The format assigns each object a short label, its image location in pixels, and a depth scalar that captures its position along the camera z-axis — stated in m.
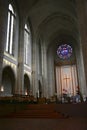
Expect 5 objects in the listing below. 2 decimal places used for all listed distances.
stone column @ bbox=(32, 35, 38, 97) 15.83
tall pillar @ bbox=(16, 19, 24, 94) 12.49
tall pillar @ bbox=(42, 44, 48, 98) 19.32
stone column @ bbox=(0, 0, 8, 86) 8.75
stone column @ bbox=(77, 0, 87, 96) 8.54
